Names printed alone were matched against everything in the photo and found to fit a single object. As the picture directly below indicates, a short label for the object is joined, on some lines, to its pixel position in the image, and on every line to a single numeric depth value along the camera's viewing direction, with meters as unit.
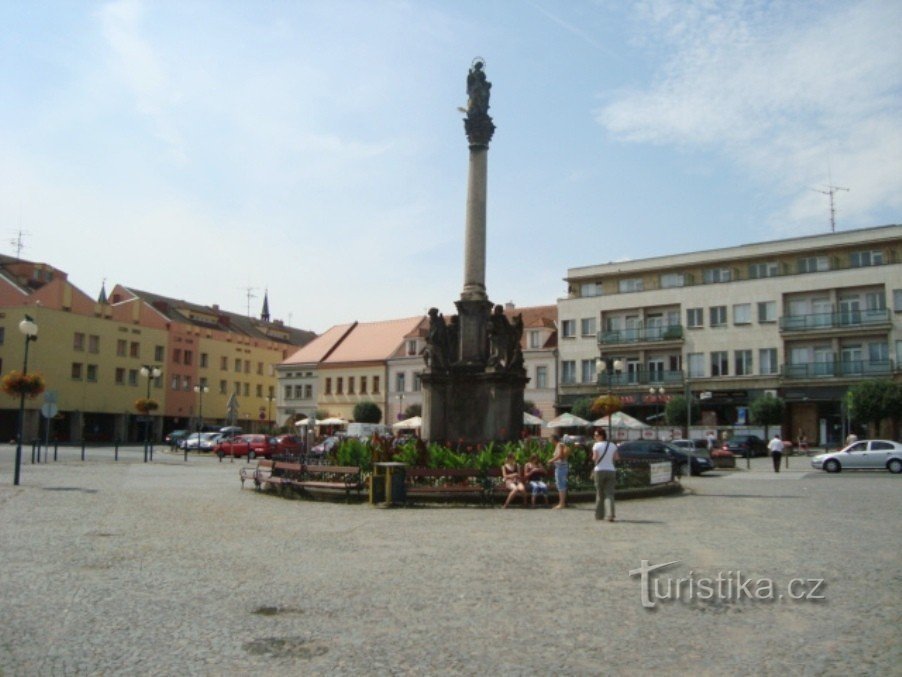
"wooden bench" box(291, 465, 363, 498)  18.98
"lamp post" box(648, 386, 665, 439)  58.01
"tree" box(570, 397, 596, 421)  58.25
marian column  23.94
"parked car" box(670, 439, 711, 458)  36.09
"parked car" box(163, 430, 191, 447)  59.22
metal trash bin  18.00
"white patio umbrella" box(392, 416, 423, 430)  43.09
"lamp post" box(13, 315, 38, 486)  24.58
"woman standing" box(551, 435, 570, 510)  18.23
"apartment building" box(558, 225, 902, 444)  54.28
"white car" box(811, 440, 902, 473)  35.03
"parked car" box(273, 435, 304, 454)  45.41
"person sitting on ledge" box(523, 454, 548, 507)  18.58
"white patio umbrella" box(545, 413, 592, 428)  47.65
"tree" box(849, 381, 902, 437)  46.31
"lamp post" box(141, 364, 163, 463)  45.81
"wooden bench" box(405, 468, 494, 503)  18.38
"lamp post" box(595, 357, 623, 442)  62.07
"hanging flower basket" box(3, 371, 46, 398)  30.25
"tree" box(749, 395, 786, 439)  52.78
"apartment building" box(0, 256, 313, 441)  65.88
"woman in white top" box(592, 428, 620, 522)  15.55
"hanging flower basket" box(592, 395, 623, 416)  33.32
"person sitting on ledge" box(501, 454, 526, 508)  18.23
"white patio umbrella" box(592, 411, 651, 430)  42.31
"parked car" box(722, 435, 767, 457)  48.61
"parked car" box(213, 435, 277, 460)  48.19
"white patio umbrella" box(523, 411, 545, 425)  39.91
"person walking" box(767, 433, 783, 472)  34.94
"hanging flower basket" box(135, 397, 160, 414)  50.22
